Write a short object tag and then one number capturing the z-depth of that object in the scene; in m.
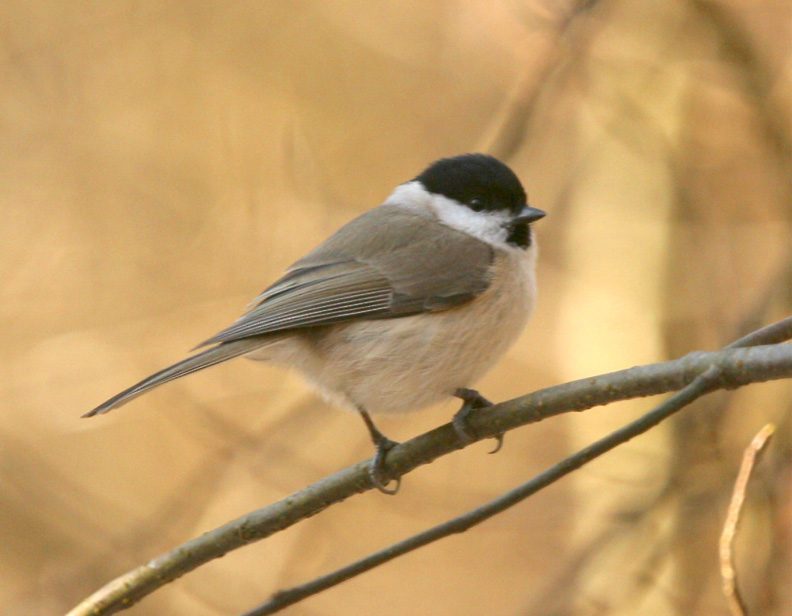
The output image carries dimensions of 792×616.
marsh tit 3.84
